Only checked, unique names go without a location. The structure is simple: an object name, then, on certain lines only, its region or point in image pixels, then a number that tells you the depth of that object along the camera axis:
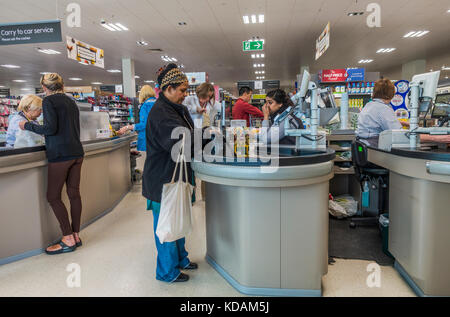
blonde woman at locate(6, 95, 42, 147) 3.06
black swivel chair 3.12
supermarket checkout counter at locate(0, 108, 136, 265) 2.65
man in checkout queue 4.83
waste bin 2.65
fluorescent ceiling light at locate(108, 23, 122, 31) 8.16
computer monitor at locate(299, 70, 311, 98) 2.40
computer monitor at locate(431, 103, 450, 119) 3.58
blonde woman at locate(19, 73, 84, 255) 2.73
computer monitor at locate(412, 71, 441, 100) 2.28
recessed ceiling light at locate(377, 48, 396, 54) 11.91
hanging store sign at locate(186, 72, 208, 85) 7.99
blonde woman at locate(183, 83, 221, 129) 3.96
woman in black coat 2.04
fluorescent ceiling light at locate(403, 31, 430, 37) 9.54
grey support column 12.68
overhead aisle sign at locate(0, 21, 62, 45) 5.28
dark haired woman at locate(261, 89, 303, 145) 2.95
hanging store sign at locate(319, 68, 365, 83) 7.21
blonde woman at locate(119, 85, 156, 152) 4.07
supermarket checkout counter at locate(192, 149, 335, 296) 1.85
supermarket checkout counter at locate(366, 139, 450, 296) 1.86
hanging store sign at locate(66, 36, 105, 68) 6.80
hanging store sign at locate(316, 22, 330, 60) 6.57
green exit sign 8.41
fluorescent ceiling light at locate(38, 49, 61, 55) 10.95
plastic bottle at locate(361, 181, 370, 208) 3.35
